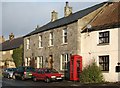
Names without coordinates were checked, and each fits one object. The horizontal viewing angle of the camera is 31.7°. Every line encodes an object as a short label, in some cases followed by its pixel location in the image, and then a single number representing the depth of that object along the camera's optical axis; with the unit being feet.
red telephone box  68.95
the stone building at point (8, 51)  155.24
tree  128.28
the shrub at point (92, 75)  63.68
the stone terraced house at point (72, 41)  68.22
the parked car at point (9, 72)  89.74
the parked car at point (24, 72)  77.44
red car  67.34
